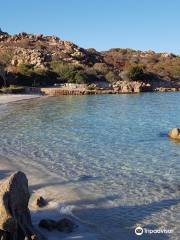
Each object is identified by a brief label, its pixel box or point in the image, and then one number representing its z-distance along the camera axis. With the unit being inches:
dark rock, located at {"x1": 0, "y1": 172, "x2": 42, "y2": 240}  208.5
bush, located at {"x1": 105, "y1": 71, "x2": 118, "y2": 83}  2368.0
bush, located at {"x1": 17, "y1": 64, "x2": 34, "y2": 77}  2048.6
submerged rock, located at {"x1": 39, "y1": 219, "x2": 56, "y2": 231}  252.4
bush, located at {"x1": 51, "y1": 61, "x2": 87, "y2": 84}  2196.4
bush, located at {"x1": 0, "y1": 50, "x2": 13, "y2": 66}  2663.0
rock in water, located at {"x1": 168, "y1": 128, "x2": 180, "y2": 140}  659.1
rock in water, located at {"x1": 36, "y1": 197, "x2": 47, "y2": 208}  303.7
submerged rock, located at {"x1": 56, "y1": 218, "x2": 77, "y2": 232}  254.5
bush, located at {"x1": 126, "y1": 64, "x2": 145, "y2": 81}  2330.7
